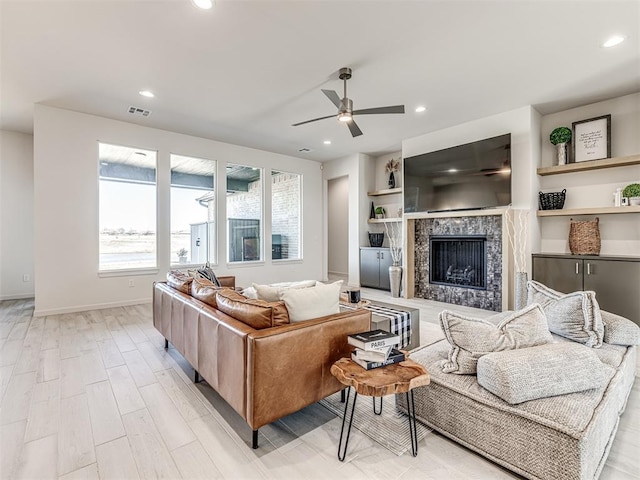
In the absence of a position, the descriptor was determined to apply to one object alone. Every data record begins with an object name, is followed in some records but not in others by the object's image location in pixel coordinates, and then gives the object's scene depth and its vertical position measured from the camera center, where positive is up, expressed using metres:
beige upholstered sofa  1.30 -0.81
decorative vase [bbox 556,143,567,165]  4.23 +1.20
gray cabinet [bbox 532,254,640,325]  3.56 -0.49
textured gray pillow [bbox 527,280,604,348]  2.15 -0.58
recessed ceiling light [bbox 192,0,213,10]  2.27 +1.79
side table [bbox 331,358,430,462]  1.43 -0.68
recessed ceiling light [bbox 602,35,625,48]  2.75 +1.82
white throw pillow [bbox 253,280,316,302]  2.15 -0.37
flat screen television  4.41 +0.99
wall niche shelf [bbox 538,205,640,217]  3.67 +0.36
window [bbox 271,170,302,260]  6.84 +0.57
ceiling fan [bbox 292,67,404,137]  3.24 +1.46
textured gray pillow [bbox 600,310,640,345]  2.12 -0.66
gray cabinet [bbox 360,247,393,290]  6.20 -0.57
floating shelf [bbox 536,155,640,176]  3.75 +0.96
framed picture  3.95 +1.34
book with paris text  1.62 -0.55
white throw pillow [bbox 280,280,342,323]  1.88 -0.39
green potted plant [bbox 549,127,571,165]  4.20 +1.37
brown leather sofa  1.59 -0.69
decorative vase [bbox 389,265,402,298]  5.67 -0.74
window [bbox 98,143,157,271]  4.84 +0.55
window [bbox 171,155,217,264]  5.47 +0.56
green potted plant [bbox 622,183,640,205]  3.70 +0.56
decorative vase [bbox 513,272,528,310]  3.74 -0.65
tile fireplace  4.67 -0.35
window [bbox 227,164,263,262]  6.13 +0.56
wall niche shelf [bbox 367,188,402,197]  6.25 +1.02
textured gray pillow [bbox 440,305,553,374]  1.71 -0.56
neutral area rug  1.72 -1.14
